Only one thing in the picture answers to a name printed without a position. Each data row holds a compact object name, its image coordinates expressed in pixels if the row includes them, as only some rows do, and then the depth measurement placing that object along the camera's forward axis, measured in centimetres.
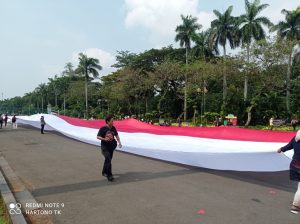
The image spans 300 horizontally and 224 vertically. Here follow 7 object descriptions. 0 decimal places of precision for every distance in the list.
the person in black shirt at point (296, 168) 573
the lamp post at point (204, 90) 4262
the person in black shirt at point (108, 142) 803
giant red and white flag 792
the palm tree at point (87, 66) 6256
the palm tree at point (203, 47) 4878
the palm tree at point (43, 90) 10394
